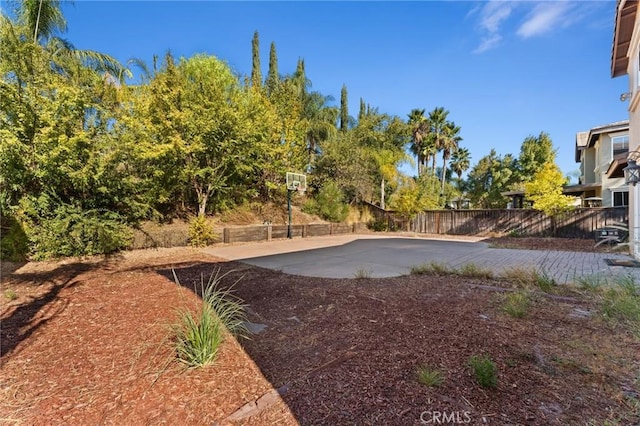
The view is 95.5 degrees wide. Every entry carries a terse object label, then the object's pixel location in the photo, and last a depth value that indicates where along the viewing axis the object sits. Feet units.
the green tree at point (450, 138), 89.16
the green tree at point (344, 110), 76.54
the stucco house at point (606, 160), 47.85
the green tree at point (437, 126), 87.61
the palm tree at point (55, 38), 34.01
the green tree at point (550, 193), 40.98
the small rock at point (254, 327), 10.54
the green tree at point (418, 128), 87.86
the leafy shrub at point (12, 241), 23.20
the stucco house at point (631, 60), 23.16
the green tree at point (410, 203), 56.54
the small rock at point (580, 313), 11.48
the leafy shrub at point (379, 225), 62.08
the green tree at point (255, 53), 68.69
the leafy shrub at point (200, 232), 35.40
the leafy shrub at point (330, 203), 59.52
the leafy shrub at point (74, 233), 24.27
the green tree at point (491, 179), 84.33
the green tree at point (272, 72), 61.67
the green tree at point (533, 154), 76.48
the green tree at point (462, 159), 102.17
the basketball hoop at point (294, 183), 47.47
